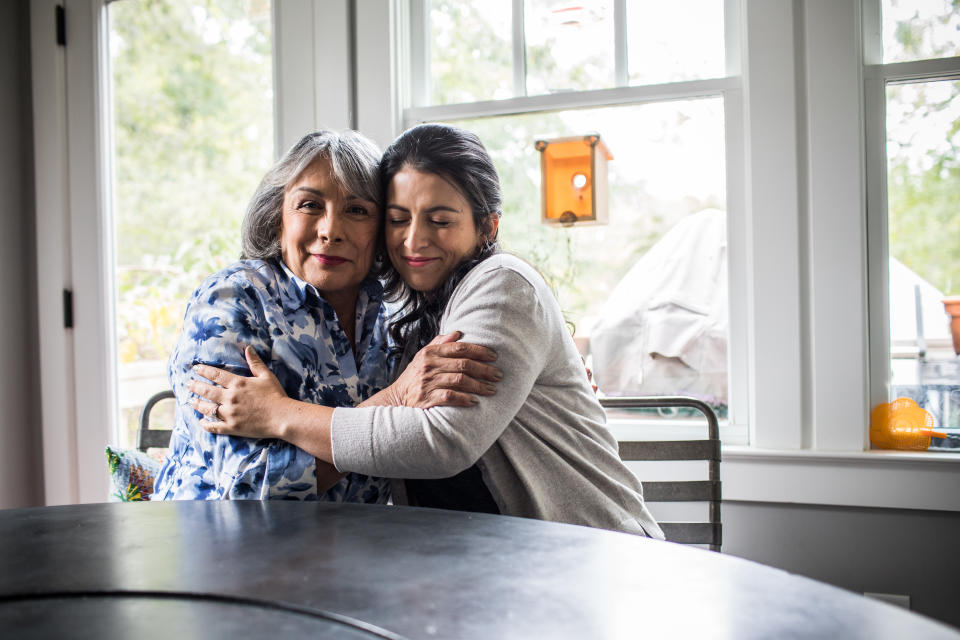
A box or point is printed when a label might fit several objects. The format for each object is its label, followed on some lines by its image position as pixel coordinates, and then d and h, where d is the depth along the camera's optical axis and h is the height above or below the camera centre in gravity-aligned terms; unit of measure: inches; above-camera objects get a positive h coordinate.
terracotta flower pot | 73.5 -1.8
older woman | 48.1 -1.0
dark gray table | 23.5 -10.7
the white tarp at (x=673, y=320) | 80.6 -1.8
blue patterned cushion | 66.7 -15.4
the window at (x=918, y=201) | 73.7 +10.4
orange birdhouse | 83.3 +15.4
